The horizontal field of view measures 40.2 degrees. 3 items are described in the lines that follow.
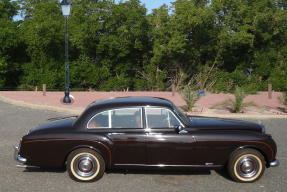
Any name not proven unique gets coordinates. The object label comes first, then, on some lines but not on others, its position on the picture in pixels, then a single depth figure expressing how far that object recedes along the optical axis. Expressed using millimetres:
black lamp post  15617
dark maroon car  5977
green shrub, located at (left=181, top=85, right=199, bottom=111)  13461
